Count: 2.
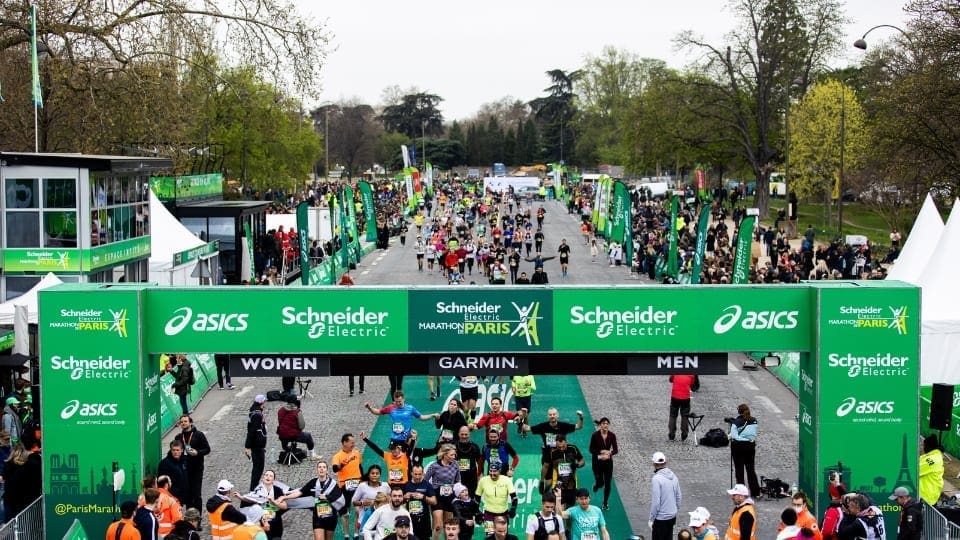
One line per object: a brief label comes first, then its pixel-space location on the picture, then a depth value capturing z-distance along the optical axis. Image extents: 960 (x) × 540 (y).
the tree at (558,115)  170.88
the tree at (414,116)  185.12
